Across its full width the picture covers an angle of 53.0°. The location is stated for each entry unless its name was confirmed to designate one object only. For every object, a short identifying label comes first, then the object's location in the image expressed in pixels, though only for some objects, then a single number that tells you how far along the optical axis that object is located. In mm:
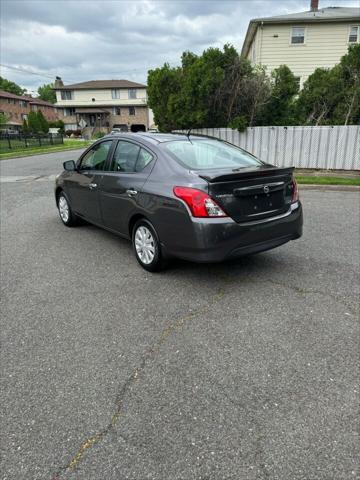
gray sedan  3561
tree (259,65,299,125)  12578
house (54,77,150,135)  57091
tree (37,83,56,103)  114812
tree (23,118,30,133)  44688
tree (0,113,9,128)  44981
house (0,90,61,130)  62950
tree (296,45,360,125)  11391
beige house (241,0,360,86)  19359
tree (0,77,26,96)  99312
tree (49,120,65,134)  55856
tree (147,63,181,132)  12203
